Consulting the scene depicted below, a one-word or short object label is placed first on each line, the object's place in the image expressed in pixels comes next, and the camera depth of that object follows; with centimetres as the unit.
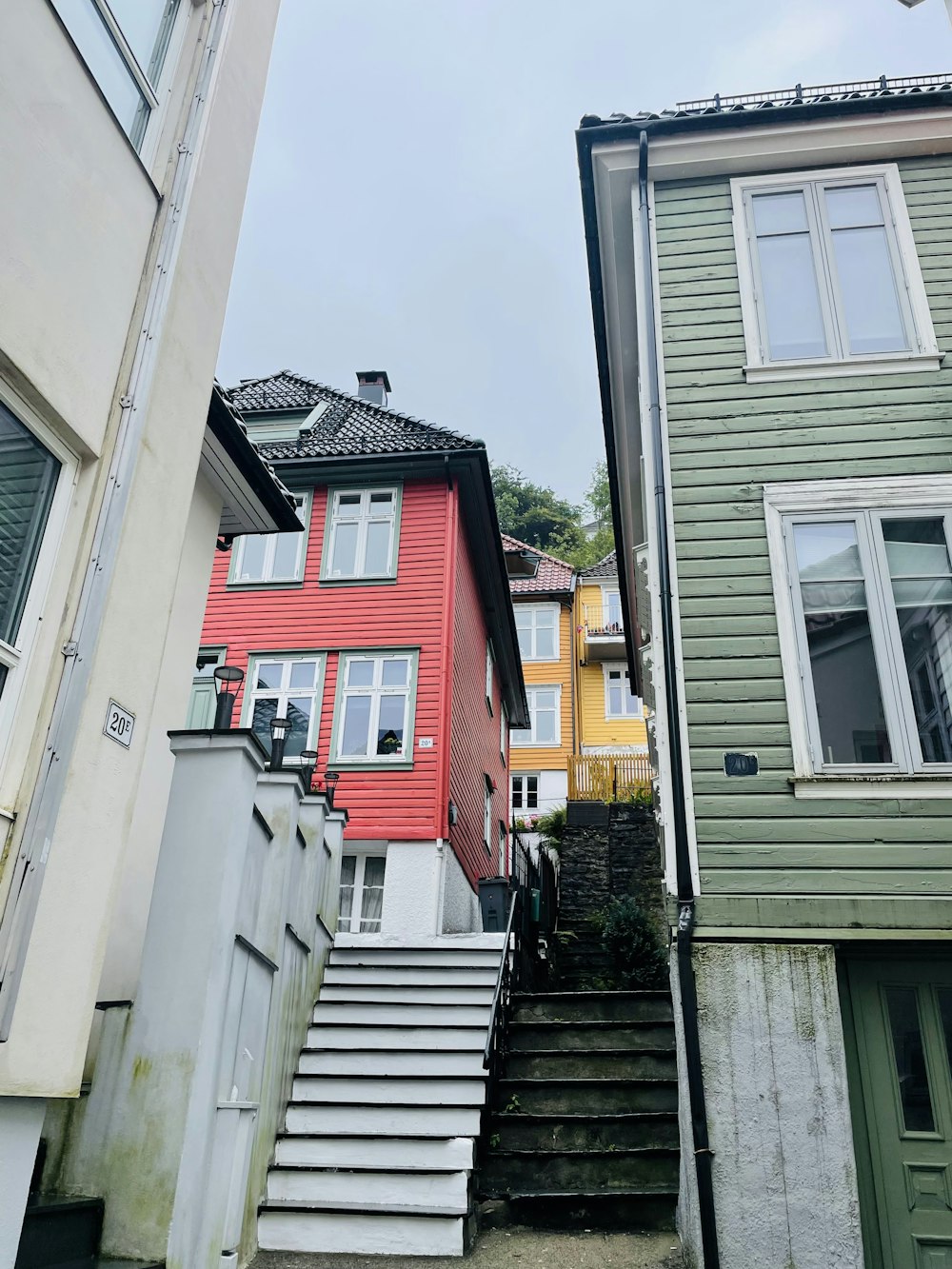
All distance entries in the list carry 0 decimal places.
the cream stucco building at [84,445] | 391
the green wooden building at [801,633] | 574
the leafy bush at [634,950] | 1355
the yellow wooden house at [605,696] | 3238
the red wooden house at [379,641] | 1406
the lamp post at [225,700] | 694
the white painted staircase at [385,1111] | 676
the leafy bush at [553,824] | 2539
